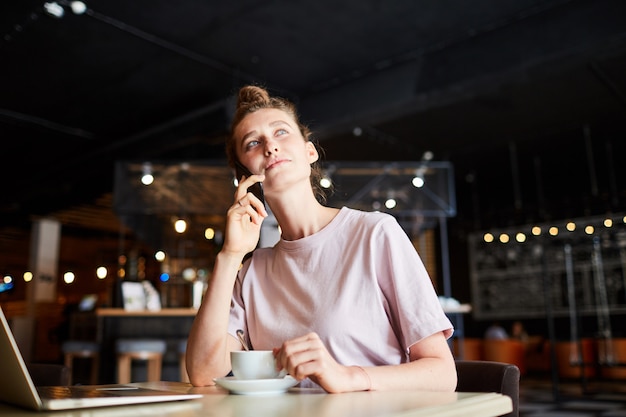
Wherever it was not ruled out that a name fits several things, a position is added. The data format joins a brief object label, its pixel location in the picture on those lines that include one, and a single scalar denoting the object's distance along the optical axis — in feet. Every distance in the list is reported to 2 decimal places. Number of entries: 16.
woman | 3.74
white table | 2.30
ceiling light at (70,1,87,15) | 15.67
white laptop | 2.46
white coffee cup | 3.17
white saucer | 3.06
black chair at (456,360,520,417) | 4.32
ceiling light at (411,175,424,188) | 21.71
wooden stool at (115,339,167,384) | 17.20
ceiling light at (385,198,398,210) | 22.09
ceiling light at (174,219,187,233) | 22.35
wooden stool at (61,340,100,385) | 19.07
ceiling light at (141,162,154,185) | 21.09
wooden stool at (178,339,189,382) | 18.51
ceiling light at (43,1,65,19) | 15.72
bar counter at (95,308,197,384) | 18.97
